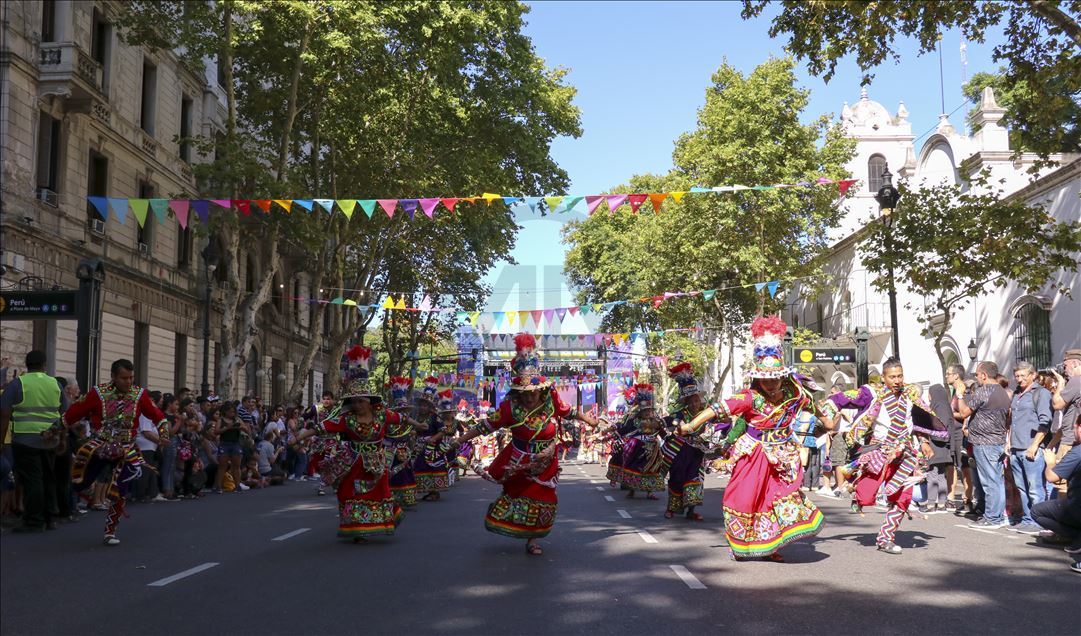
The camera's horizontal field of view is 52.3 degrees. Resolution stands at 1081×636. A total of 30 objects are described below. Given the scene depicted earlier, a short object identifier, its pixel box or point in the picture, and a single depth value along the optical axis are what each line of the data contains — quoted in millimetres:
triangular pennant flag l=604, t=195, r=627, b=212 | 19328
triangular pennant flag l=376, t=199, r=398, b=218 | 19797
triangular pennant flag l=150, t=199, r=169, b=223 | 18016
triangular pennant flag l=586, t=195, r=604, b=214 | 19141
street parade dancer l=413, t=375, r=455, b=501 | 18391
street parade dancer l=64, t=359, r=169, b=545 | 11547
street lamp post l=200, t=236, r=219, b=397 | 25266
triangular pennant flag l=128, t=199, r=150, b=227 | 18047
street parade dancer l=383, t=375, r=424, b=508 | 13641
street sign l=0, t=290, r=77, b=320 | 17875
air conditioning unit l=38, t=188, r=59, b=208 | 24812
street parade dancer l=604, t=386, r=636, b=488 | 19406
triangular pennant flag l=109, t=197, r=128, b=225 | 17797
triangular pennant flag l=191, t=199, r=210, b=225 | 18688
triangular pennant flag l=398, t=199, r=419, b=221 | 20545
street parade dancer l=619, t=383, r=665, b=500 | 18875
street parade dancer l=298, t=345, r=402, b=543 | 11539
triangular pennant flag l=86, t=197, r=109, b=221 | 17828
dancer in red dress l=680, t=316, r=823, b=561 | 9773
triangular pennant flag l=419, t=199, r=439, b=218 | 19922
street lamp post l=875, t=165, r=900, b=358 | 22148
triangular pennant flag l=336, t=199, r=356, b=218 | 19677
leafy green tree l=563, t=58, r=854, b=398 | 37250
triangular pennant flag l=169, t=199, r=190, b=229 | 18438
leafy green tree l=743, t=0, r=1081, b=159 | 13781
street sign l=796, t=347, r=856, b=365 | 26672
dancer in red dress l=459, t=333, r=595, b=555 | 10891
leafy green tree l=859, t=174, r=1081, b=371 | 17875
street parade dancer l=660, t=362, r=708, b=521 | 14633
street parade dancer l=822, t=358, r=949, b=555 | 10844
